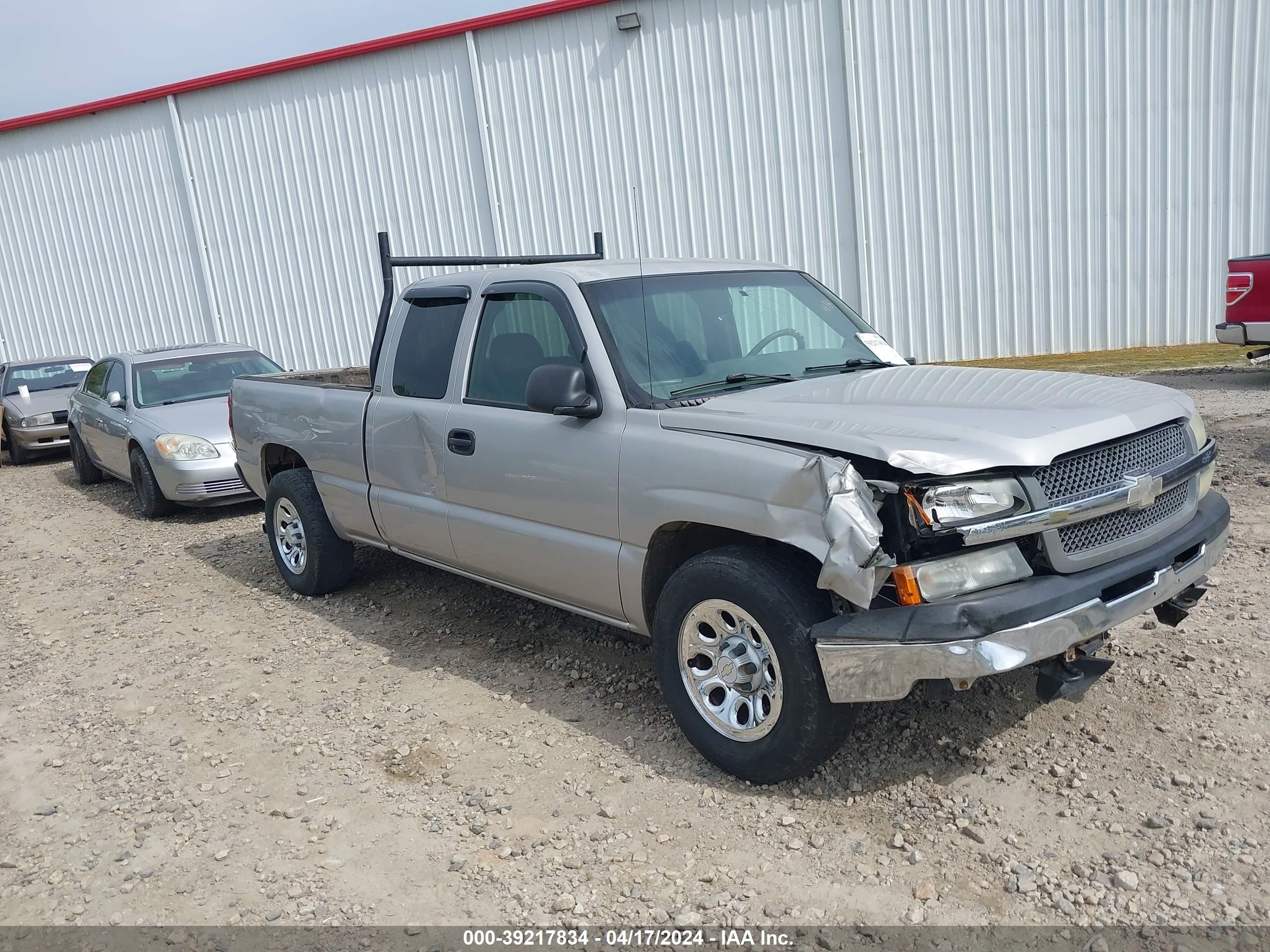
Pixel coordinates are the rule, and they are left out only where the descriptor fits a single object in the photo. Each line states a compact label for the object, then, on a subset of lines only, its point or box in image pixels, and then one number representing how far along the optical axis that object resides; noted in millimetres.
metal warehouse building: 12891
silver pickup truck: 3256
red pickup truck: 10344
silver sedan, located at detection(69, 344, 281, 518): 9258
